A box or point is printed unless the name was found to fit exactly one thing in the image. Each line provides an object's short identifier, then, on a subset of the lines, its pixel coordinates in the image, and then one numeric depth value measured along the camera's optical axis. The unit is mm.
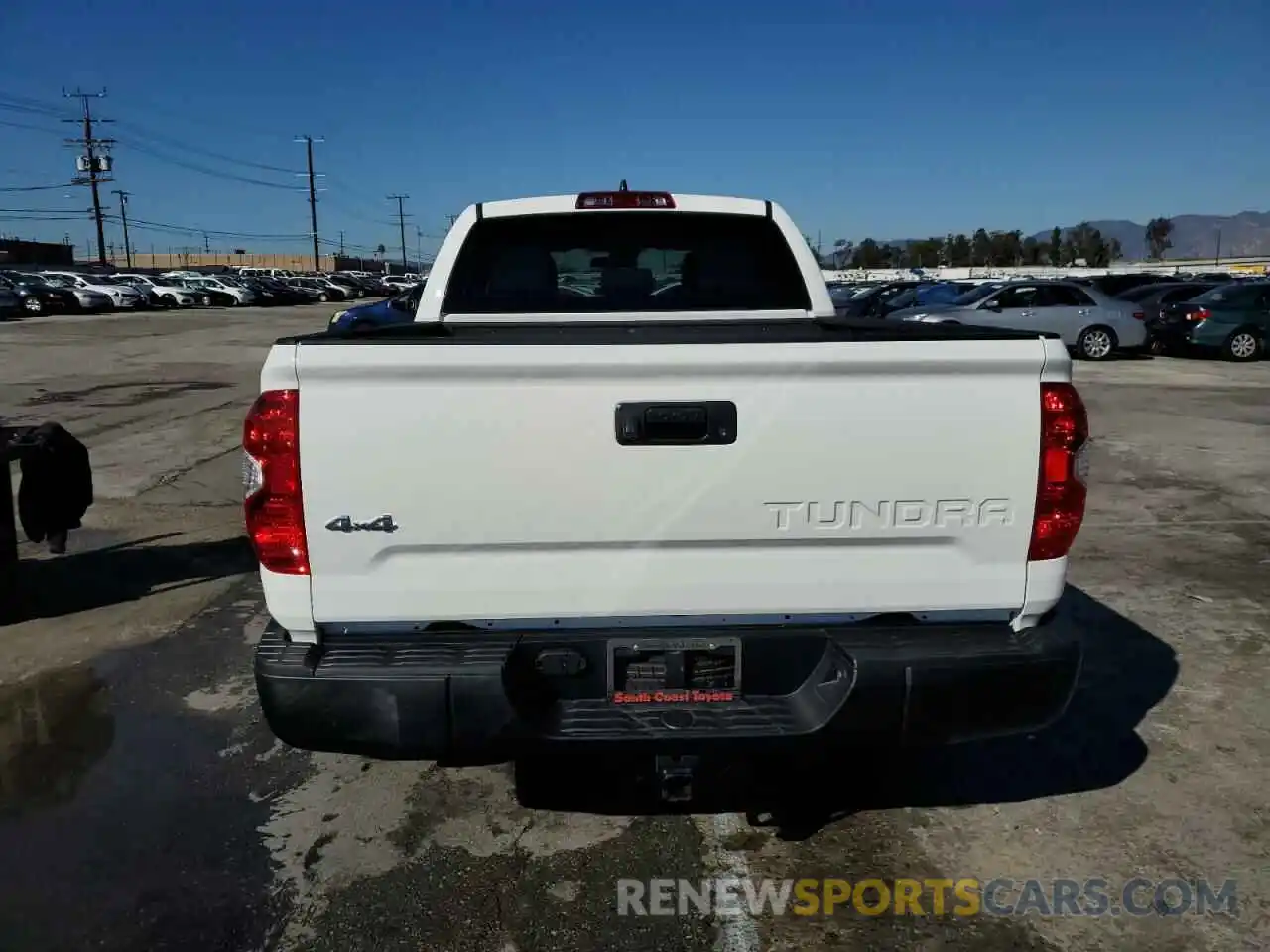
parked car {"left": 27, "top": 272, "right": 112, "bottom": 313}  43438
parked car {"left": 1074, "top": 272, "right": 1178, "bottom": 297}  28984
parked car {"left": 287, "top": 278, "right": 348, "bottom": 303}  65650
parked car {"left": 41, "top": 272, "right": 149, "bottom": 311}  46000
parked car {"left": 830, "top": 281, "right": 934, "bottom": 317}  27072
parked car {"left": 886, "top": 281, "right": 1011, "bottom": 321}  20516
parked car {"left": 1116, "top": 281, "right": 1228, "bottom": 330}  23594
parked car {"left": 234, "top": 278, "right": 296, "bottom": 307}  57312
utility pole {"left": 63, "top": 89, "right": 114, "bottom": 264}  85500
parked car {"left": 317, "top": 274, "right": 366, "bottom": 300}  72062
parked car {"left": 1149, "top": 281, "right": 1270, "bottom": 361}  21094
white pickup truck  2580
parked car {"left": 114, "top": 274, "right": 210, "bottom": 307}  51344
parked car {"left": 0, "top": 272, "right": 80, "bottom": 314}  41031
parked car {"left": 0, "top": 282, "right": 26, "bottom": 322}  36594
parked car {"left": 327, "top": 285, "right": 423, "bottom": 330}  22125
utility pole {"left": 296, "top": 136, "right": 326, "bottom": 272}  92188
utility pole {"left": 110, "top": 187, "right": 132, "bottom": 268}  124138
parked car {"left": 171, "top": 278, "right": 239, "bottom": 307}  55500
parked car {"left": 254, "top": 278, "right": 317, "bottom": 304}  59144
